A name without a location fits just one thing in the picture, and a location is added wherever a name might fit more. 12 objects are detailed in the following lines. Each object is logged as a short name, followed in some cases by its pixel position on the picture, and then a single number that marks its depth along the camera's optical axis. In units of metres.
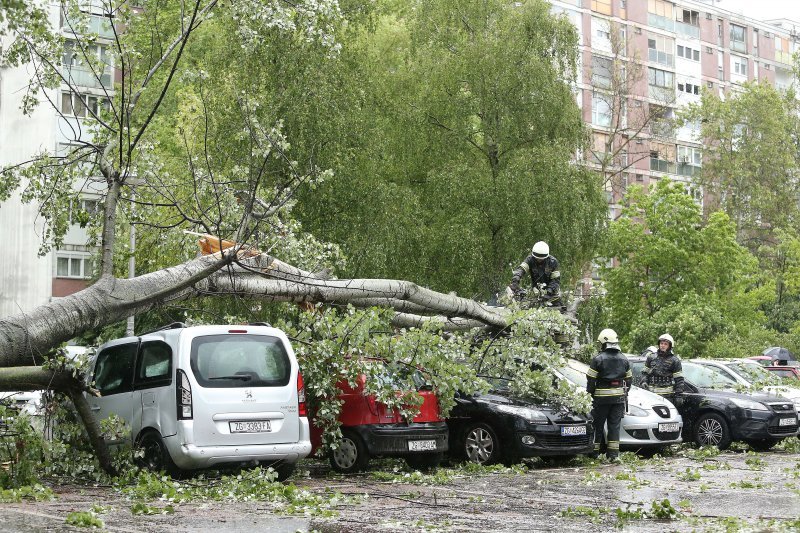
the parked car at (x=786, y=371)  34.72
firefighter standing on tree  18.62
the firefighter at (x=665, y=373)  20.94
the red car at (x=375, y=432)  14.96
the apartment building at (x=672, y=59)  69.38
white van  13.20
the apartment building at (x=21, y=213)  42.12
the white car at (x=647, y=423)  19.05
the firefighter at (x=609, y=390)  17.91
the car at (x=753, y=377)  22.53
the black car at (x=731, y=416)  20.84
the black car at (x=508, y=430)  16.36
